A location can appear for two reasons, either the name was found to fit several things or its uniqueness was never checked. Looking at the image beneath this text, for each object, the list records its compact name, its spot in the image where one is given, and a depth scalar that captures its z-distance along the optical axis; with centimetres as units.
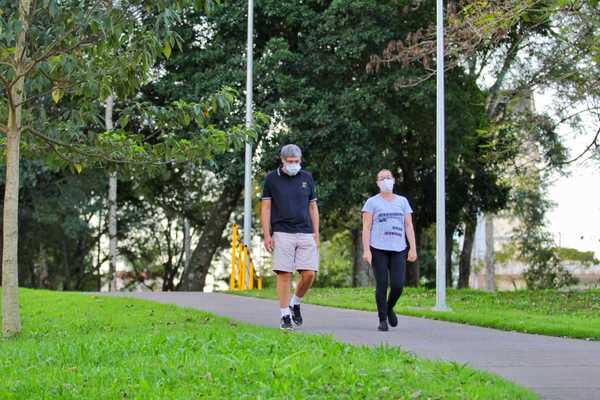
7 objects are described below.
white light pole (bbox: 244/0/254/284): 2759
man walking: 1152
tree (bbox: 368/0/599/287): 1978
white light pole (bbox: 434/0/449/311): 1692
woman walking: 1242
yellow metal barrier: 2688
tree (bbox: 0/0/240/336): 1120
